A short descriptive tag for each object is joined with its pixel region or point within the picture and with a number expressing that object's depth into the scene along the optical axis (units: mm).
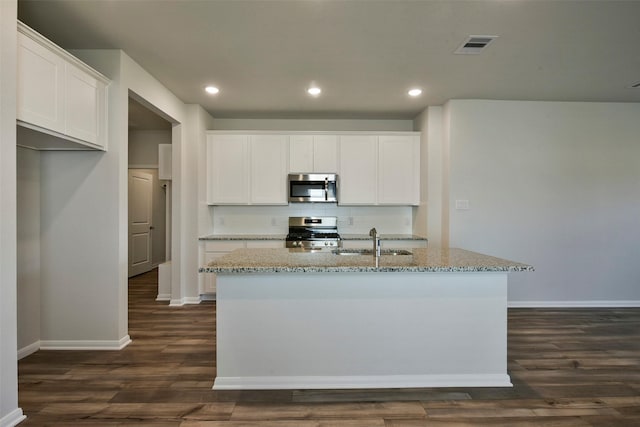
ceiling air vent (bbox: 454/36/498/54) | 2686
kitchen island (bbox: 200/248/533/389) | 2354
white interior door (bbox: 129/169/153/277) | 6305
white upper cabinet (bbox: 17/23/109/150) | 2180
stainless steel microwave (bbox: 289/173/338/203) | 4707
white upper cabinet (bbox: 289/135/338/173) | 4773
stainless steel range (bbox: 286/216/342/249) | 4910
